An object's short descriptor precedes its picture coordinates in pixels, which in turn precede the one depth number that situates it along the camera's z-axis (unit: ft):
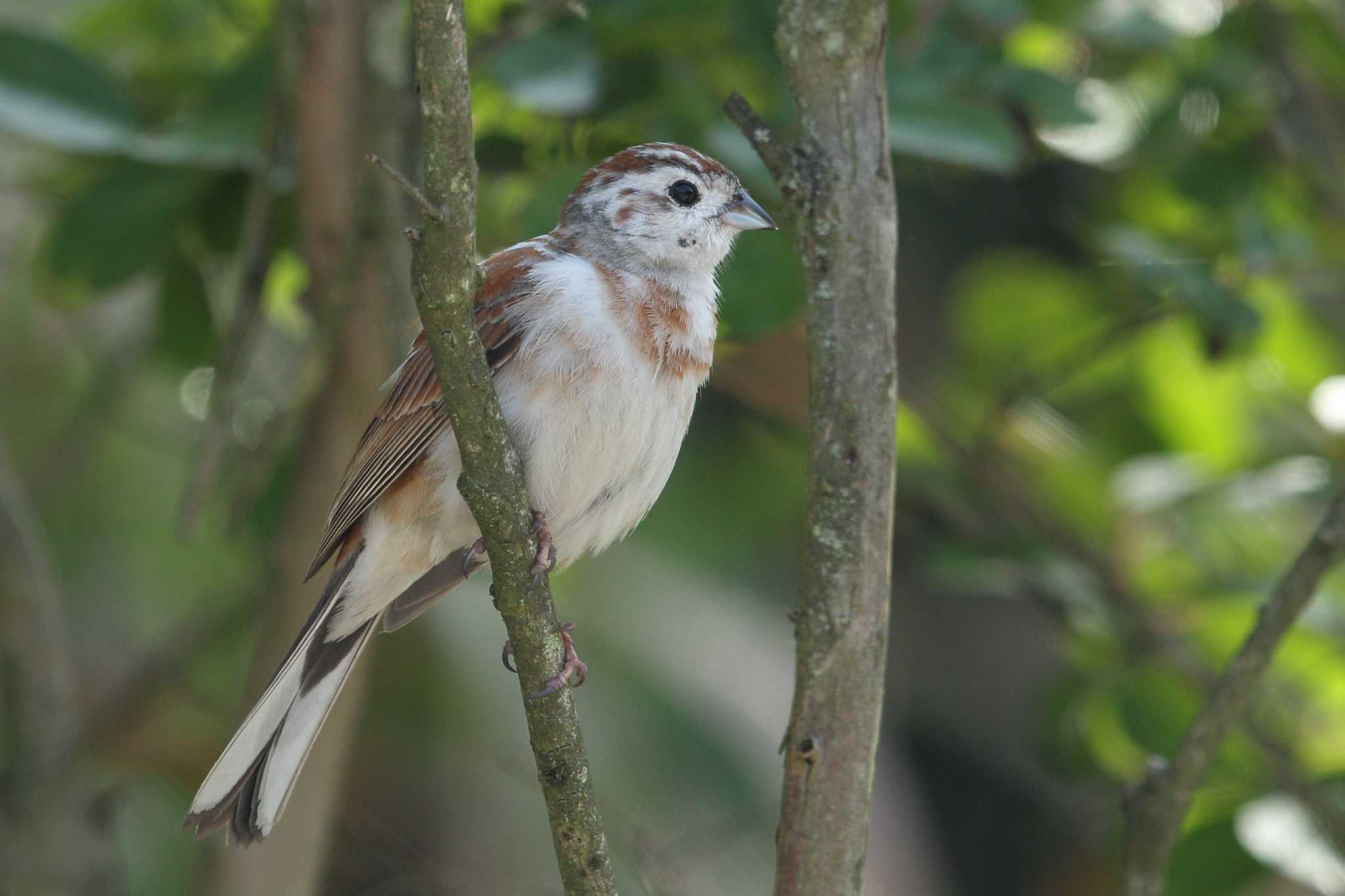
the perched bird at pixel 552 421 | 21.49
